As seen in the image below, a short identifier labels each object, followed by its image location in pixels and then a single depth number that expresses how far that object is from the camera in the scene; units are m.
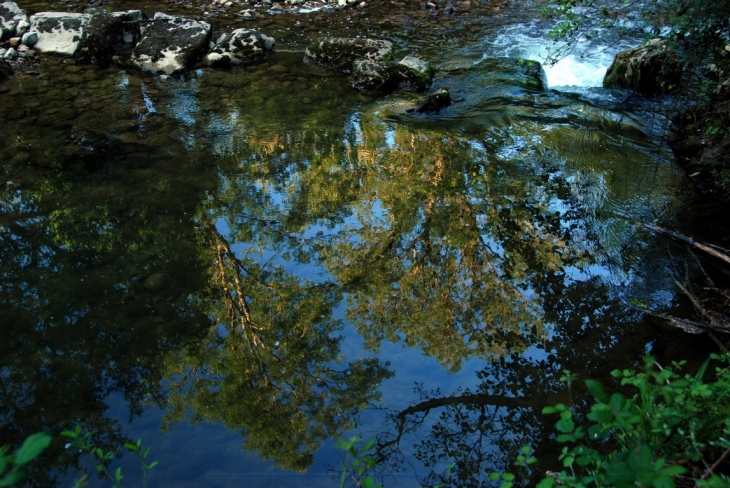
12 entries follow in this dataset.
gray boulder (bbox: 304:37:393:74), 9.23
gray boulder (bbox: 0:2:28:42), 9.78
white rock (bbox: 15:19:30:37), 9.88
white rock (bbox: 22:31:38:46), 9.67
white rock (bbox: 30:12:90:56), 9.60
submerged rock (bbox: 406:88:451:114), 7.88
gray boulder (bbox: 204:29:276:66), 9.38
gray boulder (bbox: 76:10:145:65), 9.48
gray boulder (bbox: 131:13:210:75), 9.20
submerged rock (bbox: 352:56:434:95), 8.54
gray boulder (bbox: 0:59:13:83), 8.70
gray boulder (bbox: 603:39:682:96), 7.66
